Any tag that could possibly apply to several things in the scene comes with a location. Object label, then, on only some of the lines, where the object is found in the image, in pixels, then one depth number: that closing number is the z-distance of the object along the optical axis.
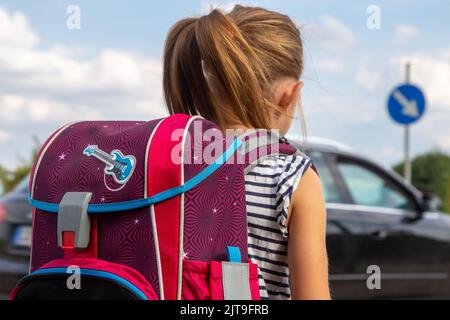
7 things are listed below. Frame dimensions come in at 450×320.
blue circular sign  12.73
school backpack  2.02
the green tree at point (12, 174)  17.05
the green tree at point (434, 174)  21.08
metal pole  13.47
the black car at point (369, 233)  6.43
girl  2.11
